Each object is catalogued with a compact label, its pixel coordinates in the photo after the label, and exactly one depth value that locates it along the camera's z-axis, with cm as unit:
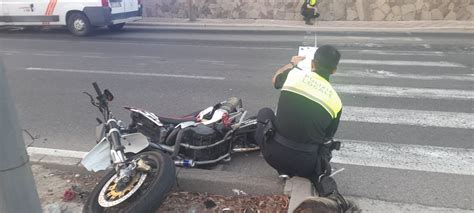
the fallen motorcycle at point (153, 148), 348
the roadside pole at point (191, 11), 1831
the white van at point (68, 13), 1430
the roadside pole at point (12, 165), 242
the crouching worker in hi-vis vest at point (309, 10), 1680
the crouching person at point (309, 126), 369
